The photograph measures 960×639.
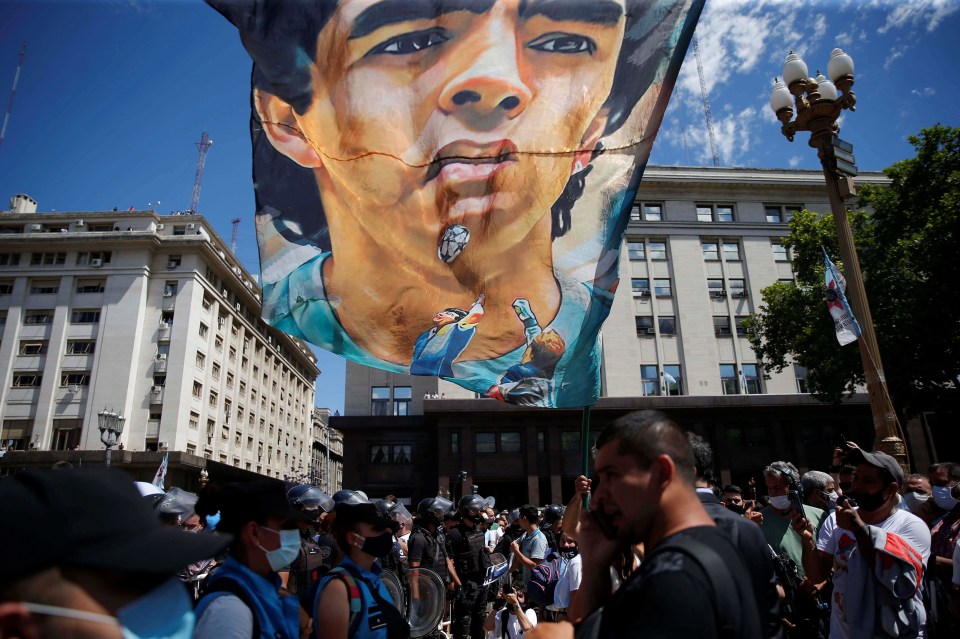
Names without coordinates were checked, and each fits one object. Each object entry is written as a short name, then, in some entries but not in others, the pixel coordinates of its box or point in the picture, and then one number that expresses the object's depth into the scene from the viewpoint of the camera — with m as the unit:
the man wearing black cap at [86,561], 1.15
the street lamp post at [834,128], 9.66
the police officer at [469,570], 9.78
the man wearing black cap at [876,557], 3.72
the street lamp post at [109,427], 23.02
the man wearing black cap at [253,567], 2.67
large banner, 5.45
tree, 22.39
